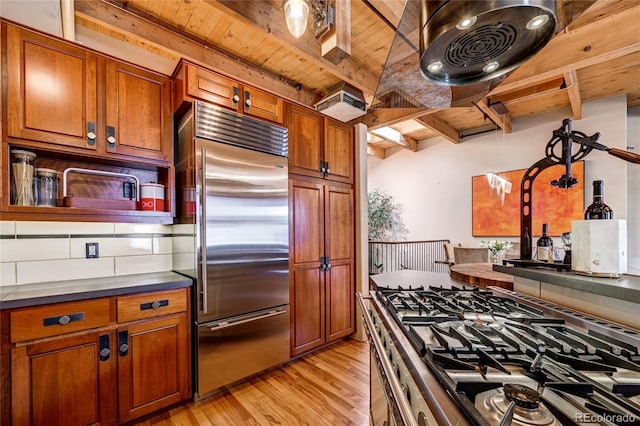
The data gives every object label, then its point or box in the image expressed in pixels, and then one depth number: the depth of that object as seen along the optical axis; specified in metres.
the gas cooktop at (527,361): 0.46
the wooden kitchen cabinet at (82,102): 1.55
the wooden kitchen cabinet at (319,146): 2.58
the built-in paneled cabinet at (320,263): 2.54
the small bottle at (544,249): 1.34
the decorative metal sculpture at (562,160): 1.12
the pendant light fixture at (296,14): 1.28
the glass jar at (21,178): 1.59
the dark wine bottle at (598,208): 1.01
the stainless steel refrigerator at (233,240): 1.92
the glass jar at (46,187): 1.71
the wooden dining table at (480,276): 1.47
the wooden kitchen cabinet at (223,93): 1.95
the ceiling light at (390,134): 5.00
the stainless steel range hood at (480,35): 0.65
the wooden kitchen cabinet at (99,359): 1.38
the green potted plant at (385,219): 6.57
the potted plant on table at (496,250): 3.47
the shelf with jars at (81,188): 1.59
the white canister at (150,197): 2.00
